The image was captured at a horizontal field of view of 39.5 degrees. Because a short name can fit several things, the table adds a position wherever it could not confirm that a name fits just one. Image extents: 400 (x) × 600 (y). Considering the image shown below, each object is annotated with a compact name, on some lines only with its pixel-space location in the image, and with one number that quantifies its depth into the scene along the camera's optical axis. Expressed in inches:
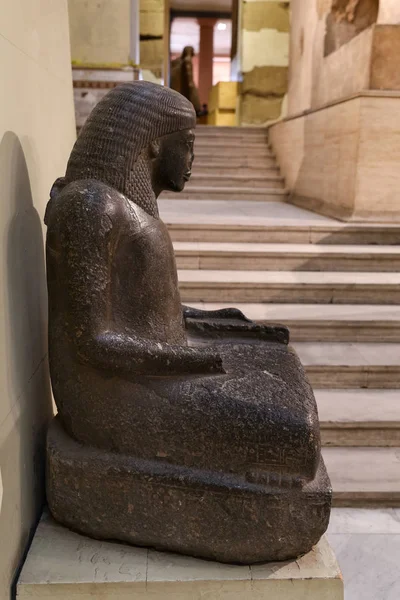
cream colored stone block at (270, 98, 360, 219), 193.0
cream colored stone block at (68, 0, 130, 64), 245.1
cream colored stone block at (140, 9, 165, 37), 417.7
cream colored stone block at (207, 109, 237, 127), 524.1
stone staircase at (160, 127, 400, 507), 113.3
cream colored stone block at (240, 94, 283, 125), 438.6
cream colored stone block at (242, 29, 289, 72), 433.4
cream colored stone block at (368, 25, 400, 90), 195.0
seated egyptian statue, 59.2
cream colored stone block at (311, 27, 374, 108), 204.1
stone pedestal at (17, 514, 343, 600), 60.0
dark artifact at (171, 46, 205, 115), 544.1
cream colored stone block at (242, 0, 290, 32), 426.9
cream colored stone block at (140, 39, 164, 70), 424.2
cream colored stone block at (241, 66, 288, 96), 436.8
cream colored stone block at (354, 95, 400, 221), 184.4
